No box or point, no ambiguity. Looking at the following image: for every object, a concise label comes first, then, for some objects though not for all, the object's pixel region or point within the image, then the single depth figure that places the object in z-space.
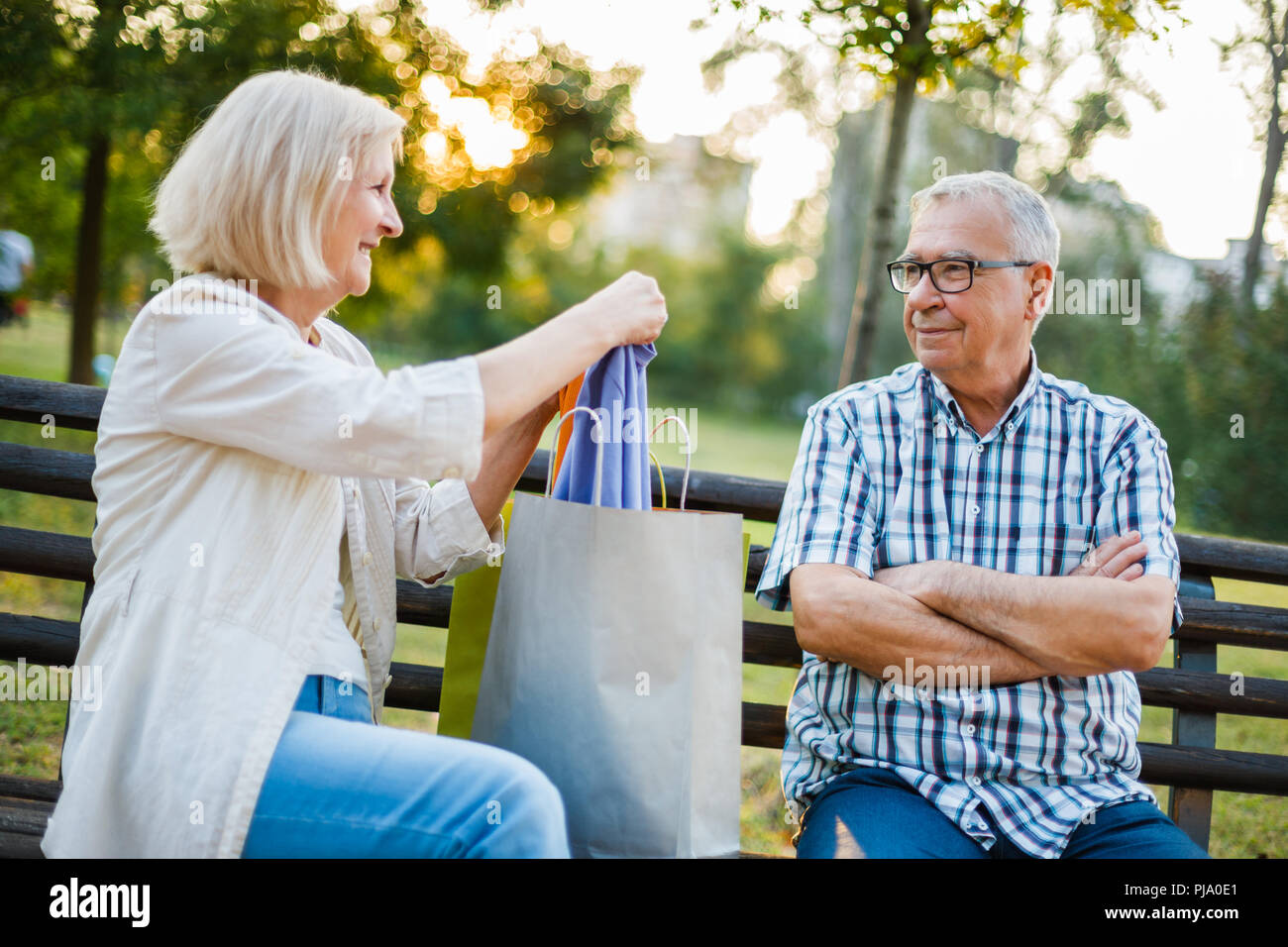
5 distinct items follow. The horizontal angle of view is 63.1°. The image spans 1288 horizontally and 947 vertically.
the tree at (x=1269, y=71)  7.28
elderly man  2.13
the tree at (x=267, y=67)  6.58
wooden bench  2.71
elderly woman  1.64
